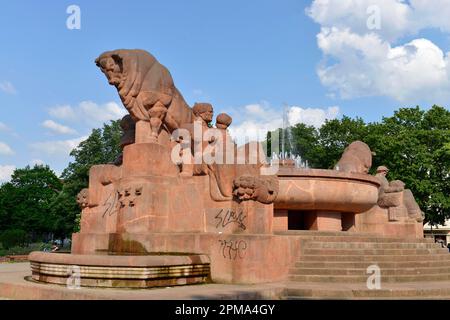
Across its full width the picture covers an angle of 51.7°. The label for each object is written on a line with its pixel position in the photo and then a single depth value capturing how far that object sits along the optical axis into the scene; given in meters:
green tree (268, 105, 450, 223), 32.66
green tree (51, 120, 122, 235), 42.84
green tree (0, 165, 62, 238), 49.38
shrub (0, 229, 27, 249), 37.59
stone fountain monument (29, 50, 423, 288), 8.43
